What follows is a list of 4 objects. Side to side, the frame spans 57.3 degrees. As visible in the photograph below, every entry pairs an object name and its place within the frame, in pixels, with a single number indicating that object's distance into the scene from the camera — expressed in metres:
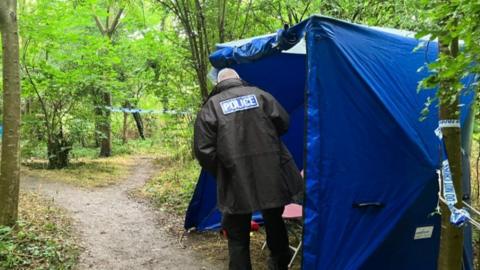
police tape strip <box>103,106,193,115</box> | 9.71
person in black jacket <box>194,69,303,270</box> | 3.23
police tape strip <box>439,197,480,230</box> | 2.27
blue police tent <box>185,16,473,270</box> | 3.05
